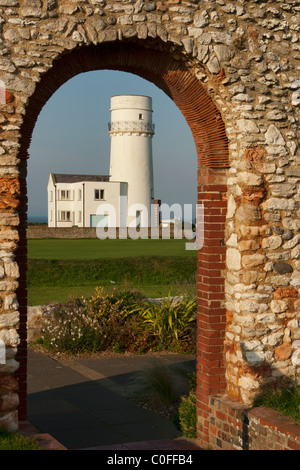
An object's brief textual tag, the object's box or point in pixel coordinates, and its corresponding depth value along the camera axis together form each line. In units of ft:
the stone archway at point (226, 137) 18.69
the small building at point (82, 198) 152.25
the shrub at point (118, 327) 35.42
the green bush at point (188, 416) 21.62
